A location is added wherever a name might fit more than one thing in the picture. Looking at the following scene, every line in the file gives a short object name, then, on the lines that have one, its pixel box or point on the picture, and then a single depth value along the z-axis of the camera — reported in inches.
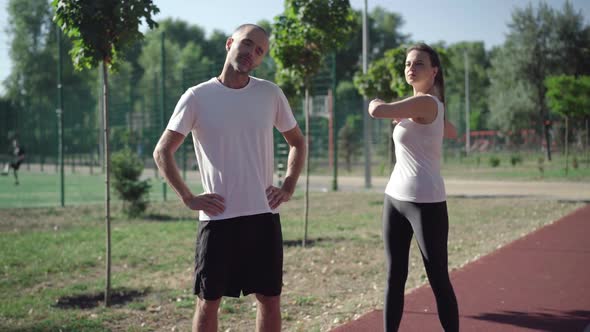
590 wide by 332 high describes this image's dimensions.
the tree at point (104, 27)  219.5
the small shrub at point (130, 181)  465.4
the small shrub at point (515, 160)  1074.8
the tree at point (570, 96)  784.9
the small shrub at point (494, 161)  1070.4
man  116.9
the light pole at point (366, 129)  719.1
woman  142.2
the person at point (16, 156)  857.8
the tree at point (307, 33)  341.7
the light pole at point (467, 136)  1498.5
